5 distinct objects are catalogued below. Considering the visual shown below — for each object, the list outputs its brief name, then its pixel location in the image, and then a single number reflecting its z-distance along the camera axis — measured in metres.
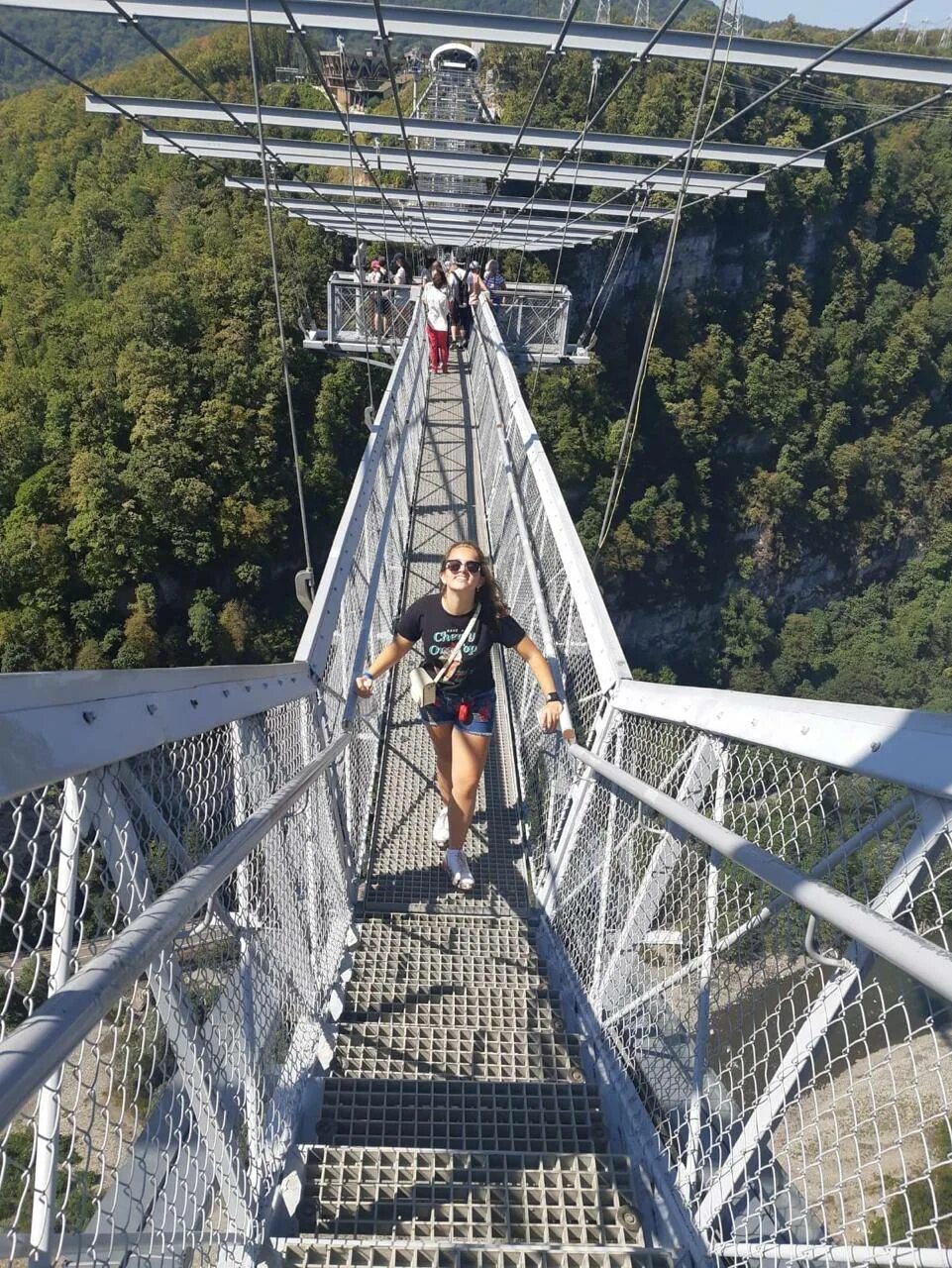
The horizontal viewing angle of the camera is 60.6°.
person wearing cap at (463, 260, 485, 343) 9.46
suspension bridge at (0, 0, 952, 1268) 1.14
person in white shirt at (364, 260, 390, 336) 11.79
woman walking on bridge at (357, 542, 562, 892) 2.86
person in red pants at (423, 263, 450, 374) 7.71
